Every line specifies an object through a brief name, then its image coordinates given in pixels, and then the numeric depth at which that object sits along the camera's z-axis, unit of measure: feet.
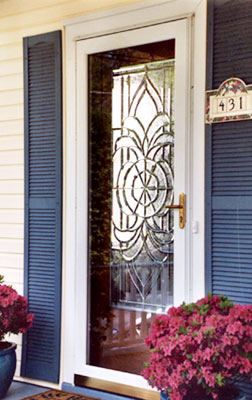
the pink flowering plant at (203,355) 9.34
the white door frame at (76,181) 12.67
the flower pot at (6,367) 13.20
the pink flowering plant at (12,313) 13.28
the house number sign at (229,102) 10.97
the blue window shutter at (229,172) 11.00
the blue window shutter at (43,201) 13.91
